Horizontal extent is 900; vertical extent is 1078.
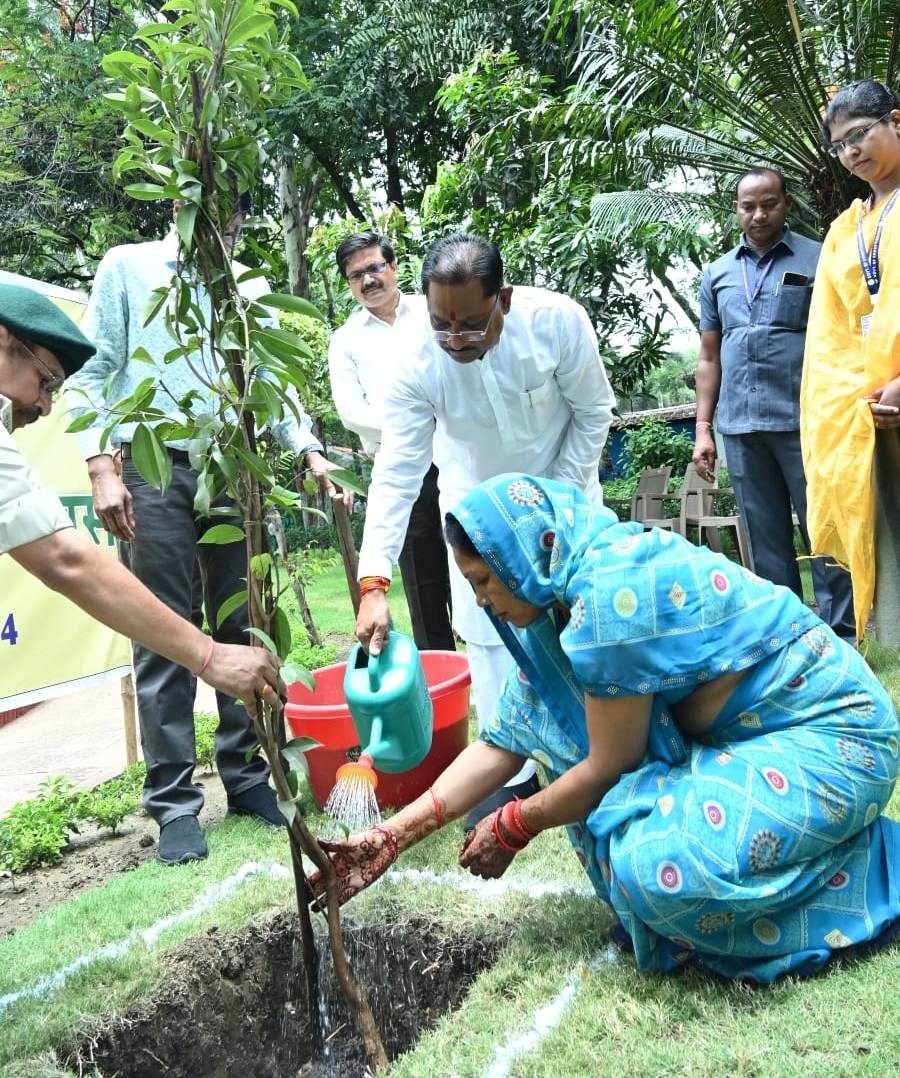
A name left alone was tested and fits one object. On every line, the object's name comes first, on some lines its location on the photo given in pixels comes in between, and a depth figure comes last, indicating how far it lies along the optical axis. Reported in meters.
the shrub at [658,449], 11.84
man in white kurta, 2.82
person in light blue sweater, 3.29
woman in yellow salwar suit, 3.23
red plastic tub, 3.18
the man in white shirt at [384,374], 4.60
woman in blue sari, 1.92
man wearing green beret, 1.86
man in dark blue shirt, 4.18
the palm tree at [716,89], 5.92
